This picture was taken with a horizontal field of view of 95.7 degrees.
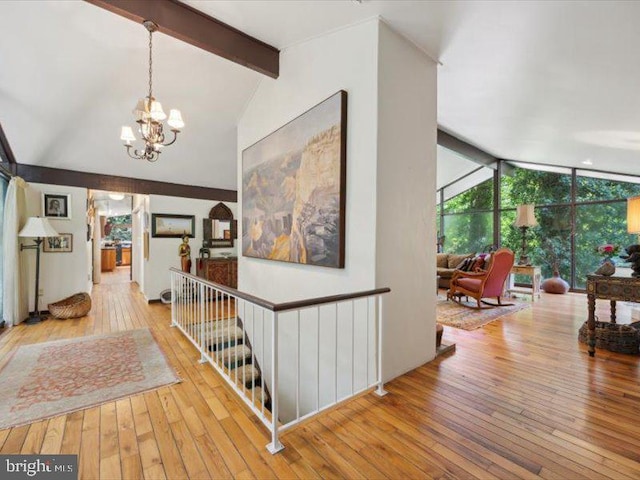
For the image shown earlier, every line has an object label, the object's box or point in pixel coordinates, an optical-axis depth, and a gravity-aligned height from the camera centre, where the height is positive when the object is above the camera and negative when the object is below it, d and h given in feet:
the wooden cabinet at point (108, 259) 35.17 -2.49
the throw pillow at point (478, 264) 18.10 -1.56
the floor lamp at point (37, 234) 14.75 +0.23
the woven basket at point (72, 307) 15.64 -3.72
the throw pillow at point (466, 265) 19.27 -1.71
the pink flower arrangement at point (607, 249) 10.93 -0.35
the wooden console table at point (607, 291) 8.75 -1.60
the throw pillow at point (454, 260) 23.13 -1.64
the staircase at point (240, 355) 11.79 -5.04
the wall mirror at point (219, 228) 22.33 +0.87
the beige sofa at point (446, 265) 22.01 -2.08
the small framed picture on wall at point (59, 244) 16.76 -0.32
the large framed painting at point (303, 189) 8.59 +1.80
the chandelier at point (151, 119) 8.84 +3.77
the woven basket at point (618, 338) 9.80 -3.40
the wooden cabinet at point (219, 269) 20.83 -2.24
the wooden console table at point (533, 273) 18.70 -2.17
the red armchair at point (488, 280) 16.44 -2.37
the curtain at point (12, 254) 14.08 -0.77
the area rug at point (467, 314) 13.66 -3.94
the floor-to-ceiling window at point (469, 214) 25.46 +2.36
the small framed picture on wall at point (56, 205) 16.74 +1.94
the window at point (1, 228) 14.16 +0.48
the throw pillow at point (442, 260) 24.18 -1.73
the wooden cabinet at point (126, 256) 42.11 -2.53
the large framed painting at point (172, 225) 20.24 +0.97
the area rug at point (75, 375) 7.40 -4.29
